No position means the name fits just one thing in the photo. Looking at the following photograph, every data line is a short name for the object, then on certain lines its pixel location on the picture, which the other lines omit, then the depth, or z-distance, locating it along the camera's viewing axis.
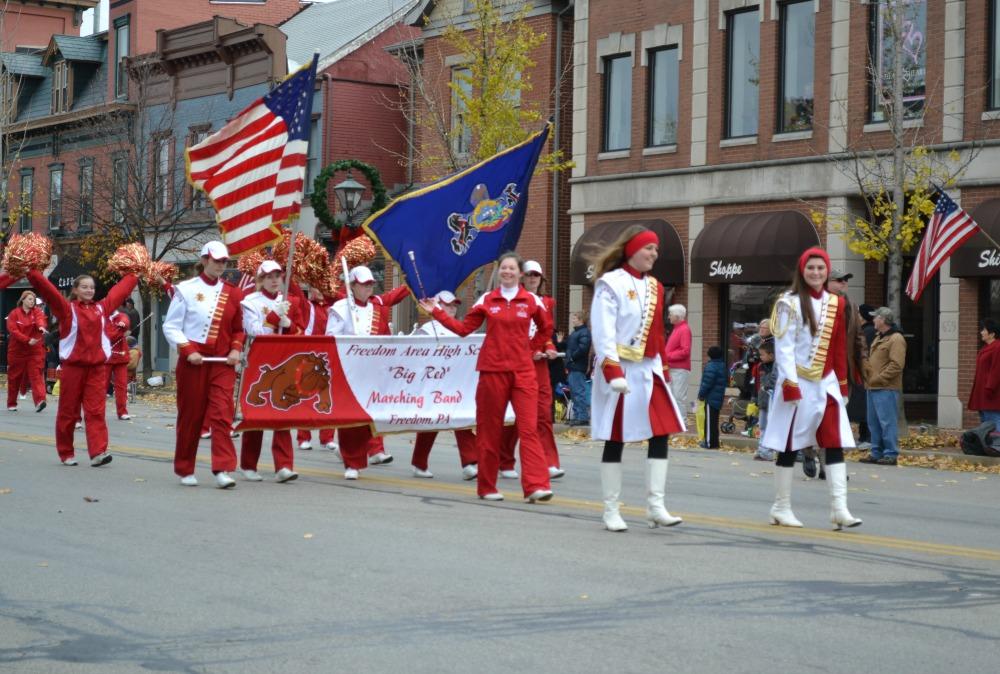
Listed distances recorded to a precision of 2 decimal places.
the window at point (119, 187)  39.72
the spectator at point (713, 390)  20.08
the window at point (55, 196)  50.91
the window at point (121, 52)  48.12
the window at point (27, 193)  52.31
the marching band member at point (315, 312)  14.68
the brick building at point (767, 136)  24.22
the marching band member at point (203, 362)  12.83
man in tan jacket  17.98
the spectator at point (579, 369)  23.36
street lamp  23.59
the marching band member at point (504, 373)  11.83
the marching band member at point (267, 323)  13.50
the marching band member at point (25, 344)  25.50
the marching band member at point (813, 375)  10.46
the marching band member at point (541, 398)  13.13
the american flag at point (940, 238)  19.72
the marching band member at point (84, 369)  14.73
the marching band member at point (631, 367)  10.16
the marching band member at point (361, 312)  14.69
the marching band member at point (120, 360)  22.39
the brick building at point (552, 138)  32.84
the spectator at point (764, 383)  17.77
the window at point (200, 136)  43.19
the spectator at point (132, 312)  31.97
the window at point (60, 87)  51.31
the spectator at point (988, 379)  18.52
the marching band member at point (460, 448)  14.28
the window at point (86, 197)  42.28
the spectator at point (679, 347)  21.77
